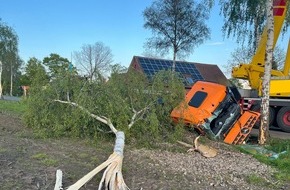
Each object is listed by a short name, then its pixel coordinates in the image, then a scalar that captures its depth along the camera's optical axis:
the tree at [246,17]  10.71
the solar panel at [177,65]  21.64
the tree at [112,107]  5.48
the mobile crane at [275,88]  10.20
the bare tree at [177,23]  17.58
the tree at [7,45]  24.19
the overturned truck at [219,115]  6.54
